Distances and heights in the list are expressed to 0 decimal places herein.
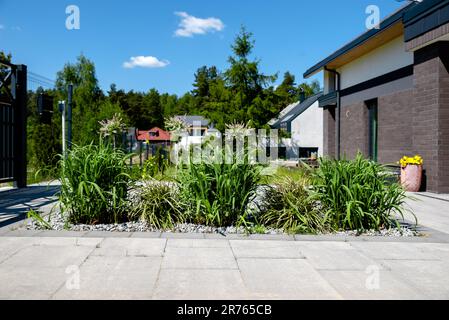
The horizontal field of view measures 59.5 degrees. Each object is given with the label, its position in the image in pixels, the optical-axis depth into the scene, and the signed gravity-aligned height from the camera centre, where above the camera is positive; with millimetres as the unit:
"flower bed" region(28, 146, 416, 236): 5035 -599
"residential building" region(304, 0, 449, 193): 8984 +1925
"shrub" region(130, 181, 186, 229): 5169 -691
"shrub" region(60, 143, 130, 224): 5082 -394
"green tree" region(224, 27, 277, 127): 25266 +4997
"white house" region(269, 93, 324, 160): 31844 +1988
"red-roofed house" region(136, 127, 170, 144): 59056 +3169
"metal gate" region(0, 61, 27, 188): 9406 +746
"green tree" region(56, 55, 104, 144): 33781 +7188
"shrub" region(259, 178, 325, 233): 5090 -734
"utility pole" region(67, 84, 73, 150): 11180 +1018
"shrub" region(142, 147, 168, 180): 8930 -191
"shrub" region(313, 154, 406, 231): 4996 -502
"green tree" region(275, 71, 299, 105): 26359 +8163
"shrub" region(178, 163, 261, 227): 5070 -462
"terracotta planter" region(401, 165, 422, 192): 9555 -509
